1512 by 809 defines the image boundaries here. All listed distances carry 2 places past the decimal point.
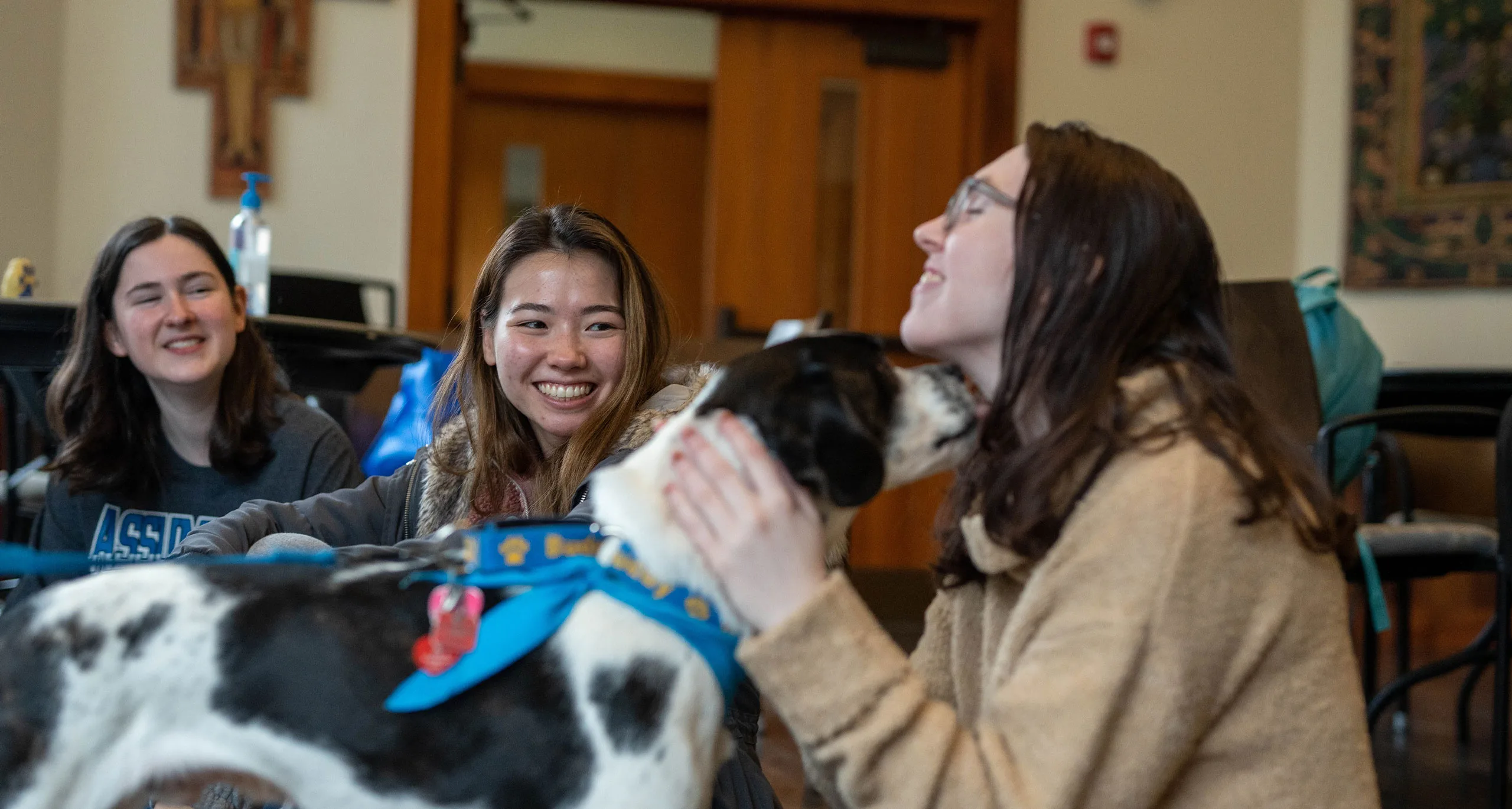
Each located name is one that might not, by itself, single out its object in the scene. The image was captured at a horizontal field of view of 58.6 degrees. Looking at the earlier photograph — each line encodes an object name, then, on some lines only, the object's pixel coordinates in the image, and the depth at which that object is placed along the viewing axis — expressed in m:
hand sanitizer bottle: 3.32
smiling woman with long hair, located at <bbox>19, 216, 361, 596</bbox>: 2.22
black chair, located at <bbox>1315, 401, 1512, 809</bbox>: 2.78
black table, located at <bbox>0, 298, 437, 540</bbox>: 2.60
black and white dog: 1.10
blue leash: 1.12
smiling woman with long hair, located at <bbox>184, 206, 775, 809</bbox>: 1.76
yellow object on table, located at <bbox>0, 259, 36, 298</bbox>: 3.13
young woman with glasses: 1.10
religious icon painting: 5.10
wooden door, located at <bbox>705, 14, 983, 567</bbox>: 5.84
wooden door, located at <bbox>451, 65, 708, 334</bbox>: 8.20
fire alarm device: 5.93
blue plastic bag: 2.59
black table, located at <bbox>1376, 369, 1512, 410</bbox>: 3.85
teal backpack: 3.33
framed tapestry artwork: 5.32
